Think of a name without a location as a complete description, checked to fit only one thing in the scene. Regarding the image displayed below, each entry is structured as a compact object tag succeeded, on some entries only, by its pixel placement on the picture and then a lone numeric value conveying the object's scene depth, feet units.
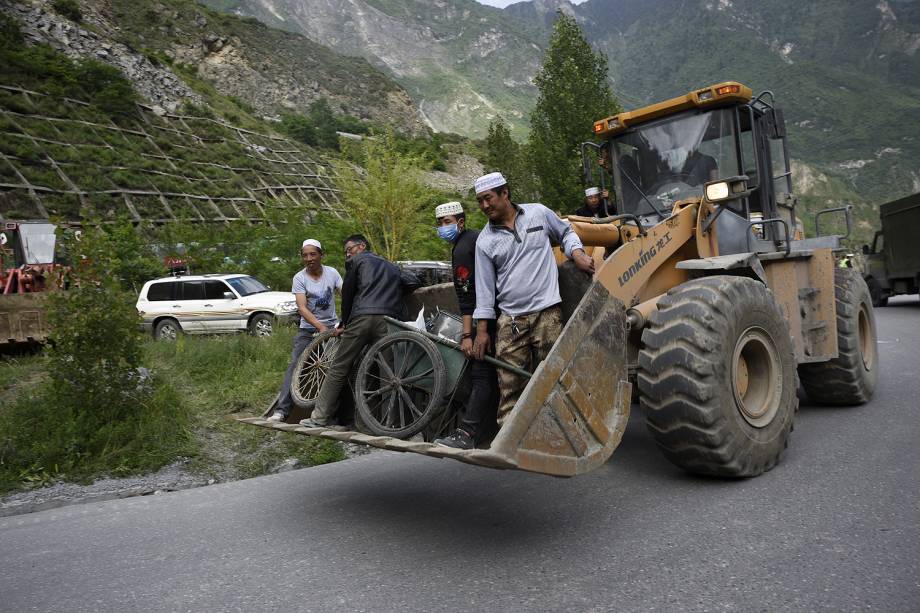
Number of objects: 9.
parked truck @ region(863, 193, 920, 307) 59.16
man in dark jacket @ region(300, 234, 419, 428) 16.57
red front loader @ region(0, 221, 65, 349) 35.70
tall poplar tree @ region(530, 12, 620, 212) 64.75
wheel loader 13.41
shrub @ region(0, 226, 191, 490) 21.40
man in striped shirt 14.75
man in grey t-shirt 22.22
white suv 57.21
